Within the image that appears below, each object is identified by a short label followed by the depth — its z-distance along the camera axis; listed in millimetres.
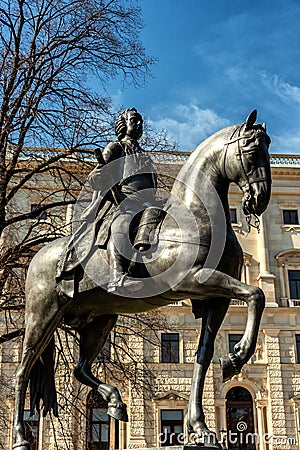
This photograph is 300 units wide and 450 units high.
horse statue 5785
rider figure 6281
